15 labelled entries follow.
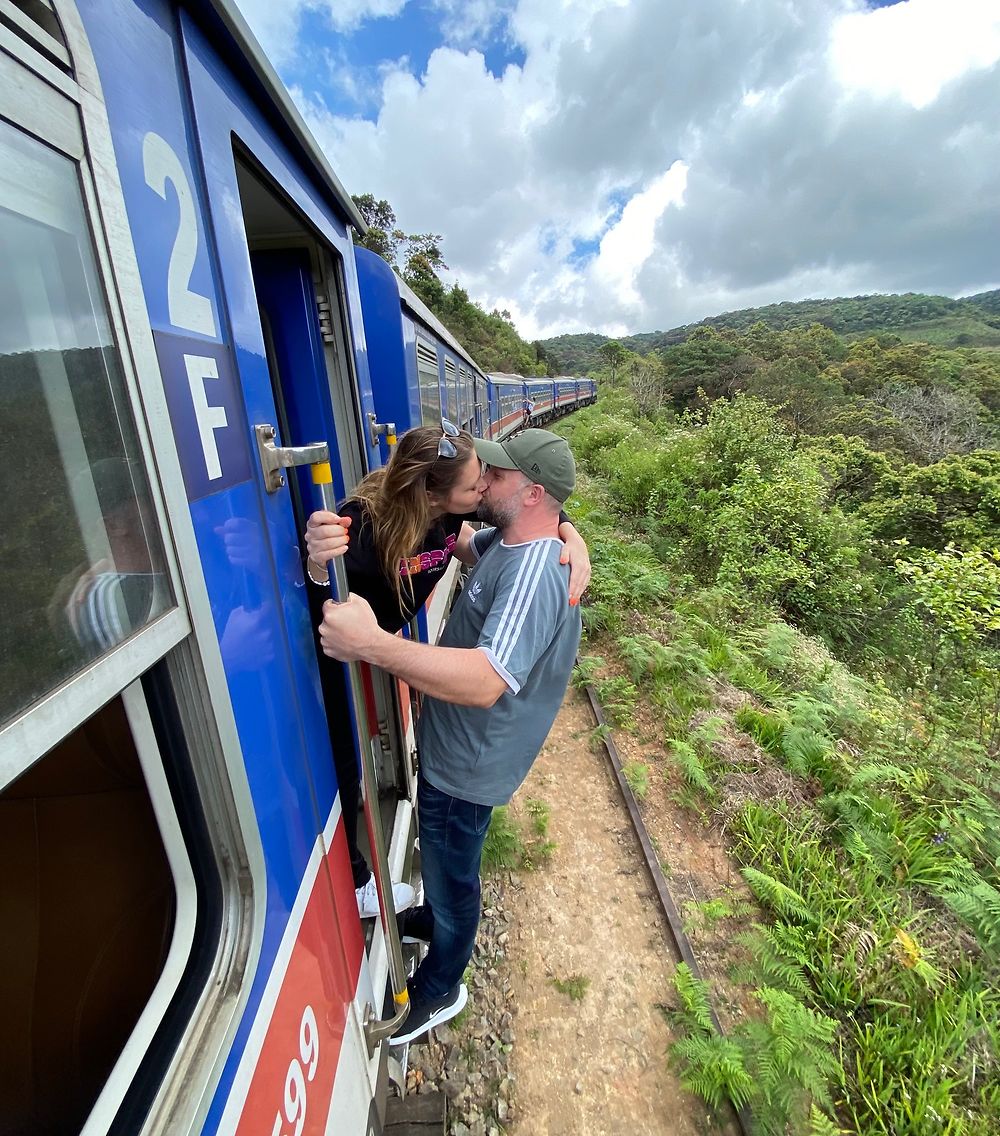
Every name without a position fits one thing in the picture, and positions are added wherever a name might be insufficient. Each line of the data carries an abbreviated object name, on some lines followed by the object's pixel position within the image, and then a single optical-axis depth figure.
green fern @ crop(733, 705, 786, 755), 4.92
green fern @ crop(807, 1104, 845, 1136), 2.41
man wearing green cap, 1.65
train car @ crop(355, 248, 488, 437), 3.35
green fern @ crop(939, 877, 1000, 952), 3.22
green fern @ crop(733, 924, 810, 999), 3.14
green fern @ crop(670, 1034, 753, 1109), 2.66
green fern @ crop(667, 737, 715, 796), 4.47
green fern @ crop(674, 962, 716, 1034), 2.98
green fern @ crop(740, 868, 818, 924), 3.46
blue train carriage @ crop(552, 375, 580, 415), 30.78
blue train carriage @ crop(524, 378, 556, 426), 23.23
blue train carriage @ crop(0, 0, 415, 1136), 0.70
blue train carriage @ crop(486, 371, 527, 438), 13.97
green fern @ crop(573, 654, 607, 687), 6.09
